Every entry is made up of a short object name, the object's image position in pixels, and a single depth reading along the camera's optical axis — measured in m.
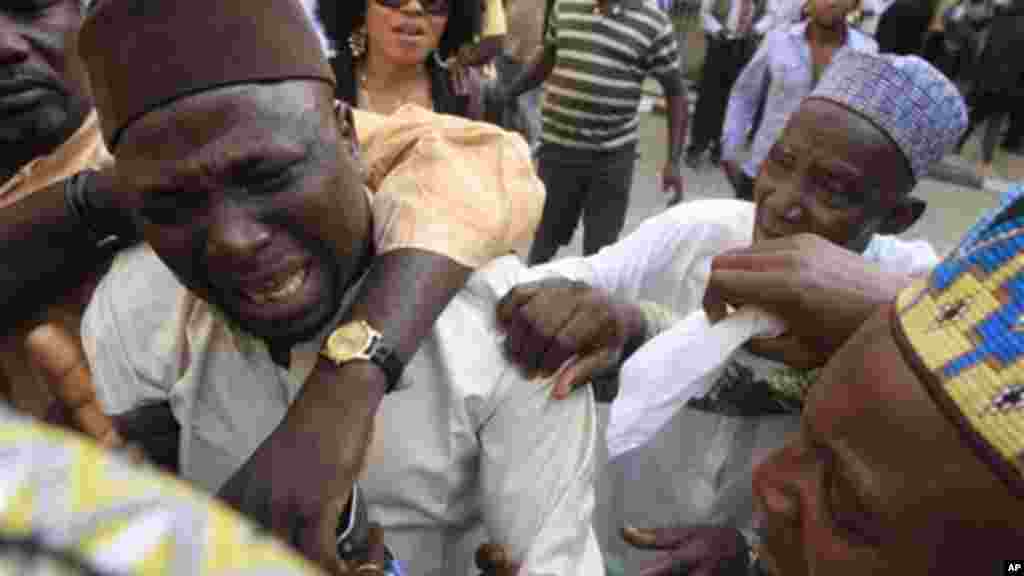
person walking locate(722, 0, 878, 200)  3.71
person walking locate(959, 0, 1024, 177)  7.52
